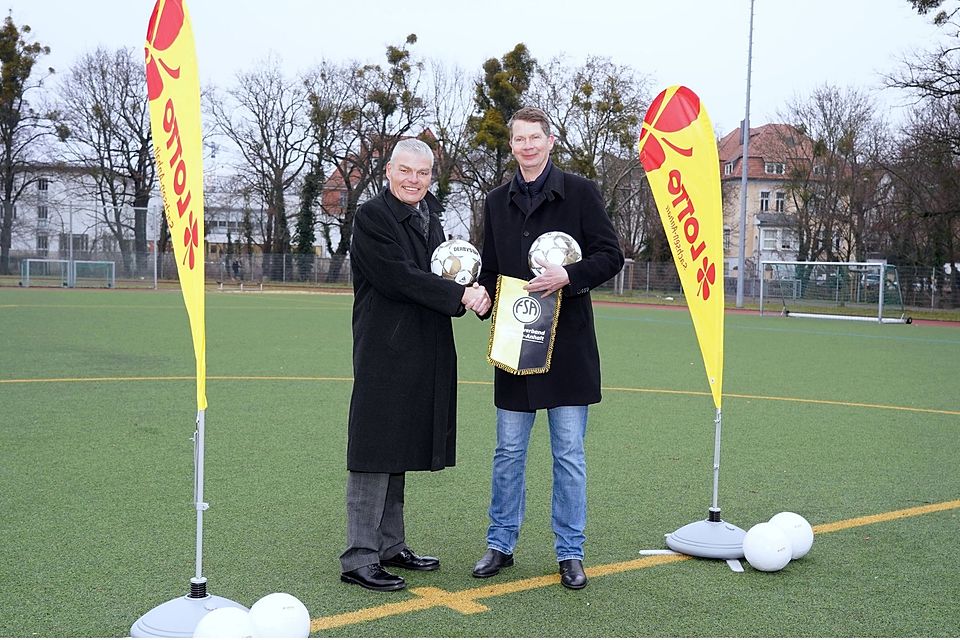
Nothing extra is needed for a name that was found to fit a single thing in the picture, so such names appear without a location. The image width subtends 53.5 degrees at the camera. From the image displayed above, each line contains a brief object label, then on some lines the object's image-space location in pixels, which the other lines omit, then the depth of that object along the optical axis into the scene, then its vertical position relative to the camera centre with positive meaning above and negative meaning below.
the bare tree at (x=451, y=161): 50.91 +6.68
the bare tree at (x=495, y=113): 47.53 +8.70
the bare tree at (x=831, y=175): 49.72 +6.30
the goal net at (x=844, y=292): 28.82 -0.07
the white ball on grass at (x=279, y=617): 3.21 -1.15
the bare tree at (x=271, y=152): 56.00 +7.61
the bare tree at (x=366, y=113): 52.22 +9.37
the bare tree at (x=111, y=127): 53.00 +8.42
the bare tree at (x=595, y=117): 45.88 +8.21
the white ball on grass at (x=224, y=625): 3.13 -1.14
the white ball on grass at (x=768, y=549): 4.31 -1.18
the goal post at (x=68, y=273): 37.94 +0.13
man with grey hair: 4.12 -0.34
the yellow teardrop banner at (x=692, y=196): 4.80 +0.46
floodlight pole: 34.34 +3.86
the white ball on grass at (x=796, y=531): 4.47 -1.14
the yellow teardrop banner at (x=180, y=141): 3.38 +0.49
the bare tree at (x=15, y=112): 50.16 +8.69
